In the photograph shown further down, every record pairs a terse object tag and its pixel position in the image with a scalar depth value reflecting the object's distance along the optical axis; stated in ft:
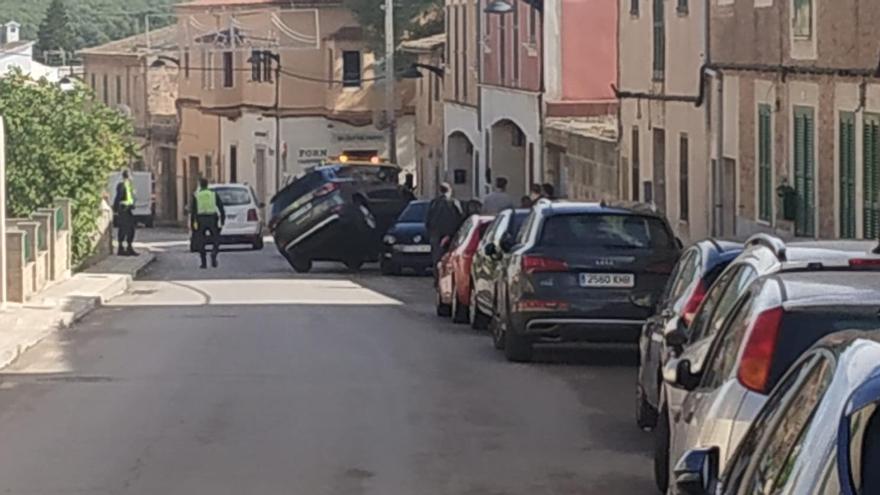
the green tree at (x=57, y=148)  123.24
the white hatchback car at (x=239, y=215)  165.78
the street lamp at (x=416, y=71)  193.26
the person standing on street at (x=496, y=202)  104.27
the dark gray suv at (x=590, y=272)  61.36
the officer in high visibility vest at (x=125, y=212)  140.56
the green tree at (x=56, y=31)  378.01
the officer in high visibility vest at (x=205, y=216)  134.92
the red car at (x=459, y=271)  83.38
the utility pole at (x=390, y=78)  176.65
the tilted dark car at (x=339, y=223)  128.67
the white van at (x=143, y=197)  250.98
